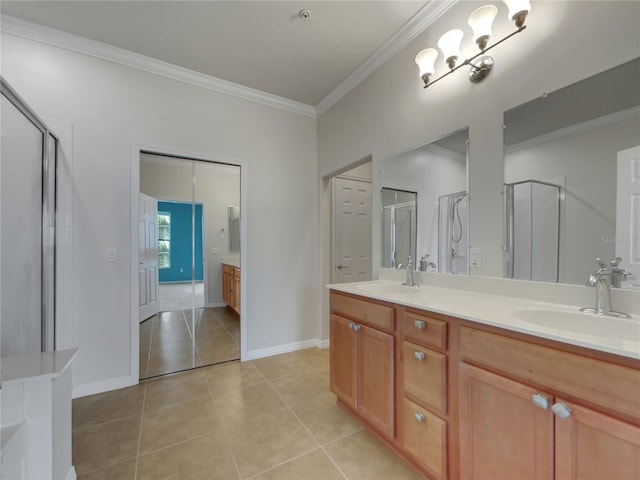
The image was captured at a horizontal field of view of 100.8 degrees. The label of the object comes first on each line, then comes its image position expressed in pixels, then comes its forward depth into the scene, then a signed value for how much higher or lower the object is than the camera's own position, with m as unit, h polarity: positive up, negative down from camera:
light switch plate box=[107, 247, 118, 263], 2.20 -0.13
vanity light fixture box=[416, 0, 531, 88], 1.28 +1.12
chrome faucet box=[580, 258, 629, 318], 1.05 -0.20
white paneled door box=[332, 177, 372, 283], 3.29 +0.12
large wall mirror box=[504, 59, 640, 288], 1.08 +0.28
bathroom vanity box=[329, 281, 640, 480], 0.75 -0.55
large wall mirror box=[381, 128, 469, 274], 1.69 +0.24
